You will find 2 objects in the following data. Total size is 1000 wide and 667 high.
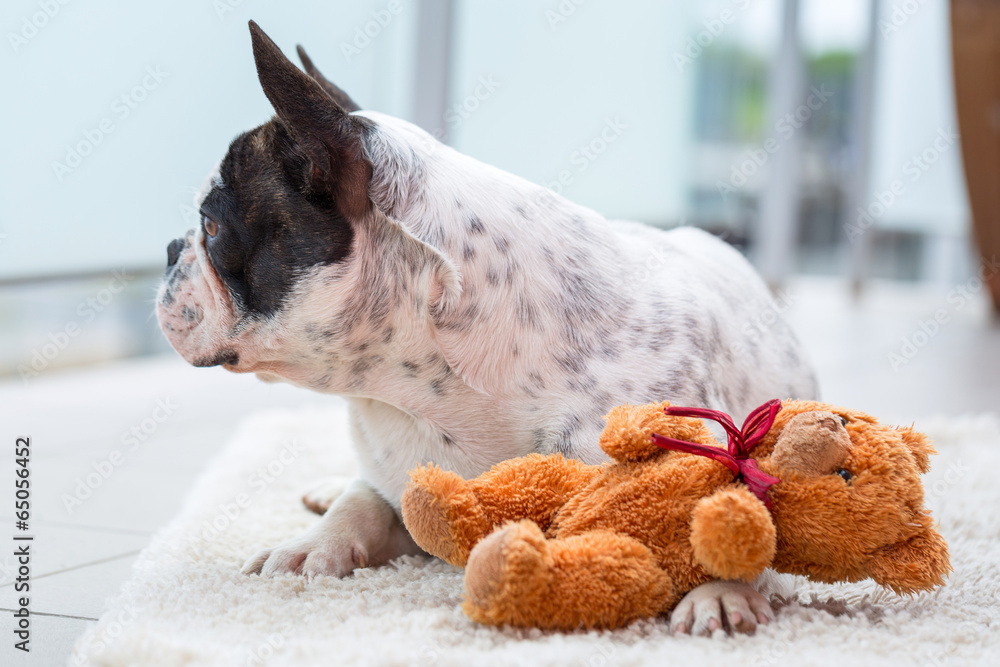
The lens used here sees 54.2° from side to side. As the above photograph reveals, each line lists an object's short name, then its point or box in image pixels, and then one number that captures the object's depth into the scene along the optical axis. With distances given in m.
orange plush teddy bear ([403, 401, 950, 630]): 1.05
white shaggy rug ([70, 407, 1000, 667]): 1.04
